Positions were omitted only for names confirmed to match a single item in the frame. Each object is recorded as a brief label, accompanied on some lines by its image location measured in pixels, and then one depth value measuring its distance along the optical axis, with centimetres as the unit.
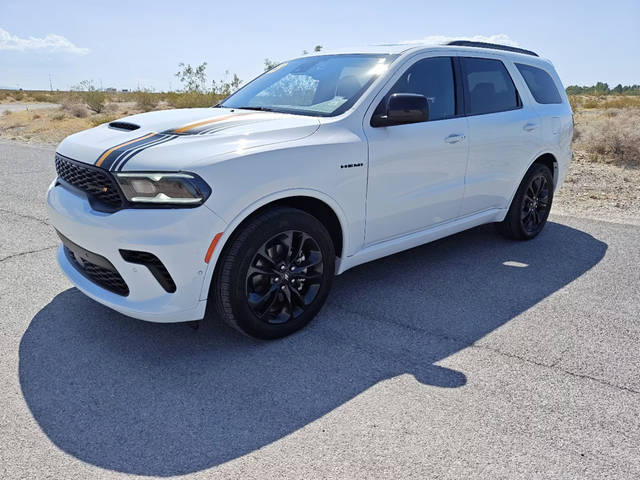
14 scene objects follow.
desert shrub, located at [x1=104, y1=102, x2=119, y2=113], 3060
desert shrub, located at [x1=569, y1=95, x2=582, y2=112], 3435
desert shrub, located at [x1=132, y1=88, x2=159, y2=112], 3101
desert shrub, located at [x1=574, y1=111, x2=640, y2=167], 1106
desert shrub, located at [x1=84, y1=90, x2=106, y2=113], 2942
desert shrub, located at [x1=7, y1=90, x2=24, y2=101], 6069
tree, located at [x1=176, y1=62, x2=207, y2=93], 2568
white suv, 296
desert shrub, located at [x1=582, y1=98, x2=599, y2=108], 3390
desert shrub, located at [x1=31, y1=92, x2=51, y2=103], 5194
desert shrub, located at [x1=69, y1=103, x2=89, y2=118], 2664
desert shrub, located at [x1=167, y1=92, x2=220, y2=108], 2327
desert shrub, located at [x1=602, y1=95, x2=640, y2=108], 3128
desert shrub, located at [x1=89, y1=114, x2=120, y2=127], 2111
